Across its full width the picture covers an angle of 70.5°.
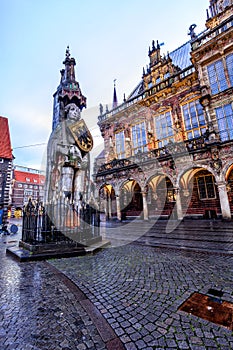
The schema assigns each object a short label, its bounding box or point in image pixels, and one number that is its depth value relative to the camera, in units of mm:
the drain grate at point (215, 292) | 2389
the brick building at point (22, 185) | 47531
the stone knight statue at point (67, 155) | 5223
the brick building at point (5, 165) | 21688
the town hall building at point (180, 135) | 12609
